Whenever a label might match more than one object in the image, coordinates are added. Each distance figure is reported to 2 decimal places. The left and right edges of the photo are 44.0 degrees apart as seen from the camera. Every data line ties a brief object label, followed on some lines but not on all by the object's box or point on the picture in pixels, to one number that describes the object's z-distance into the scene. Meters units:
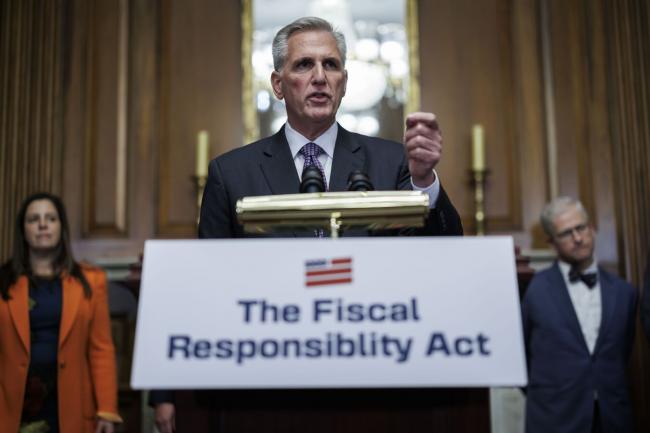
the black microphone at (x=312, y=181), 1.49
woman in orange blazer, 3.44
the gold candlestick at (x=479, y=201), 4.49
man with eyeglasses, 3.42
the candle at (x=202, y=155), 4.49
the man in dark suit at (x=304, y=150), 2.06
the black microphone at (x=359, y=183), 1.49
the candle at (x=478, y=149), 4.52
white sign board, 1.19
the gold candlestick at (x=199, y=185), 4.49
